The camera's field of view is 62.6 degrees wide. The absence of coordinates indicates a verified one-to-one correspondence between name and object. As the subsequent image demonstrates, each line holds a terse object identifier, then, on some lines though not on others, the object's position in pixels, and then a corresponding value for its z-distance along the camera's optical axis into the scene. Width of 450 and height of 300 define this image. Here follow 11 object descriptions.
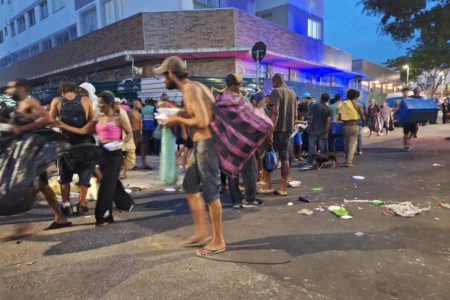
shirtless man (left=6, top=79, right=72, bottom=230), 3.65
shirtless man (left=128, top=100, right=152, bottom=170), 9.41
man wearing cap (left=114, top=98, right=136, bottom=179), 7.01
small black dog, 8.77
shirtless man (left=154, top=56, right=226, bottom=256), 3.68
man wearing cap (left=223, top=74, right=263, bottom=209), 5.63
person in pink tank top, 4.75
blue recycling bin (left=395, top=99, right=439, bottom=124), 10.72
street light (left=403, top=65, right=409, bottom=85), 40.19
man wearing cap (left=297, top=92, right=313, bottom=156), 9.75
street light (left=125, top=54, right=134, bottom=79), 15.81
